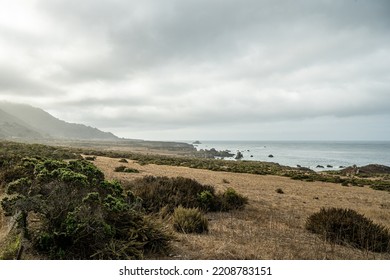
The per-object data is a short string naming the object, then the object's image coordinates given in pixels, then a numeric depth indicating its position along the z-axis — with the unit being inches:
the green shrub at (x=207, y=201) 409.4
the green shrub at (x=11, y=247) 179.4
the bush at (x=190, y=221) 276.1
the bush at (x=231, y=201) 436.8
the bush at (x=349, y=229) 275.8
